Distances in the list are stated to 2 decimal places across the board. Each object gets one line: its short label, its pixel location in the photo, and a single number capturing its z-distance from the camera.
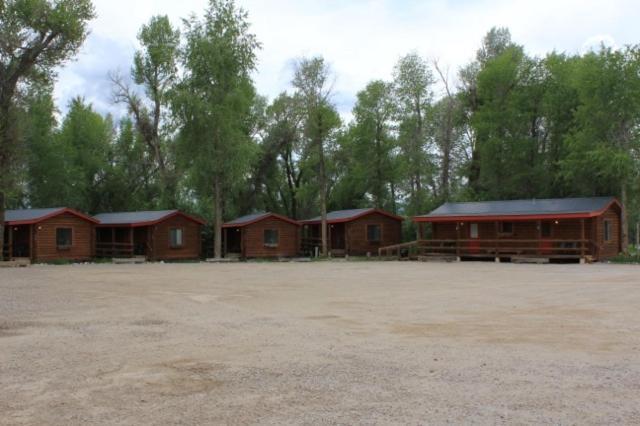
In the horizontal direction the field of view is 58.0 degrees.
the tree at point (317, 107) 35.34
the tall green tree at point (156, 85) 38.88
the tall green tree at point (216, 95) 32.19
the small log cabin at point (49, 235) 28.48
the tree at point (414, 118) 38.19
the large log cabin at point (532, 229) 25.67
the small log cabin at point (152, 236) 31.62
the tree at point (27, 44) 26.03
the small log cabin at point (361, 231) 34.88
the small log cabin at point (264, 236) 33.31
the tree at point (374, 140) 40.50
